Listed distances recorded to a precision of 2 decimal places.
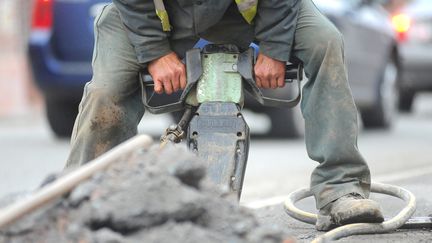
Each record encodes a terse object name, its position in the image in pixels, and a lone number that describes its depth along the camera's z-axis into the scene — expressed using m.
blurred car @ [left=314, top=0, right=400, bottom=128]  21.30
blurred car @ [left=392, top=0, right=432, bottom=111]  29.30
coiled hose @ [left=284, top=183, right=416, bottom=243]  7.92
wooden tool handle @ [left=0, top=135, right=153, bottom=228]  5.78
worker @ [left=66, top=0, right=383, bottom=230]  8.27
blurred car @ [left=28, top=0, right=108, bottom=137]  19.44
